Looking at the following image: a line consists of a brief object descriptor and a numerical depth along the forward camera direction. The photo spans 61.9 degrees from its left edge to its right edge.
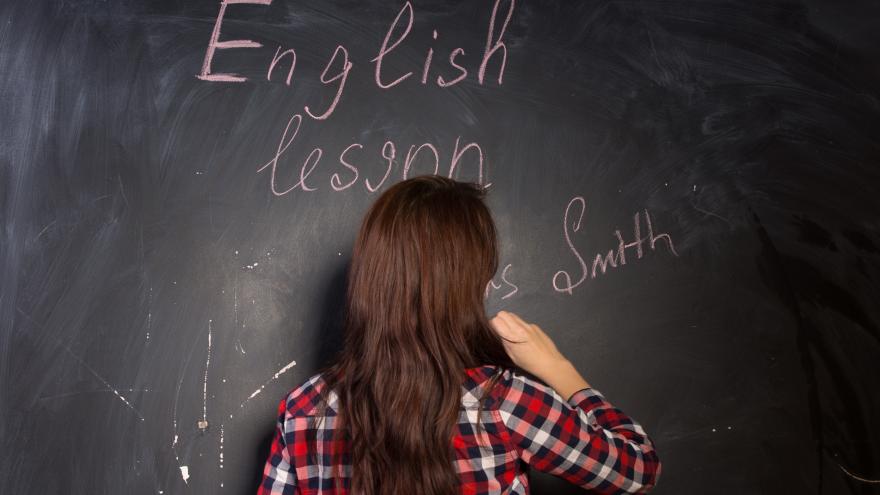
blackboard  1.45
